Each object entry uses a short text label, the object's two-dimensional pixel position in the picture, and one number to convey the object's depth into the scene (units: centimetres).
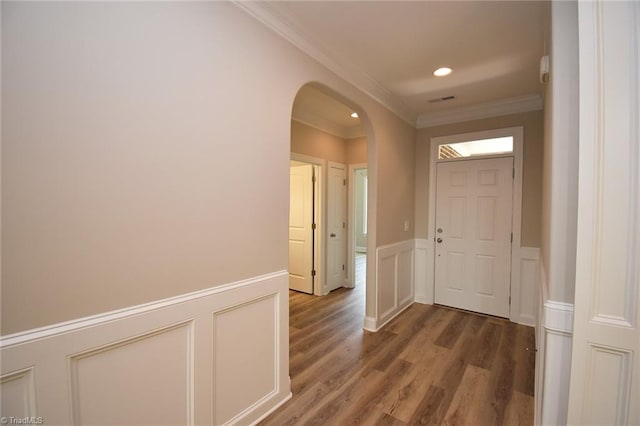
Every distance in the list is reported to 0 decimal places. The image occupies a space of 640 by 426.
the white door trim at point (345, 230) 444
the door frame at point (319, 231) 431
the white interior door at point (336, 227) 450
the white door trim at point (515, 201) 336
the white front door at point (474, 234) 348
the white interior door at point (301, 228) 439
